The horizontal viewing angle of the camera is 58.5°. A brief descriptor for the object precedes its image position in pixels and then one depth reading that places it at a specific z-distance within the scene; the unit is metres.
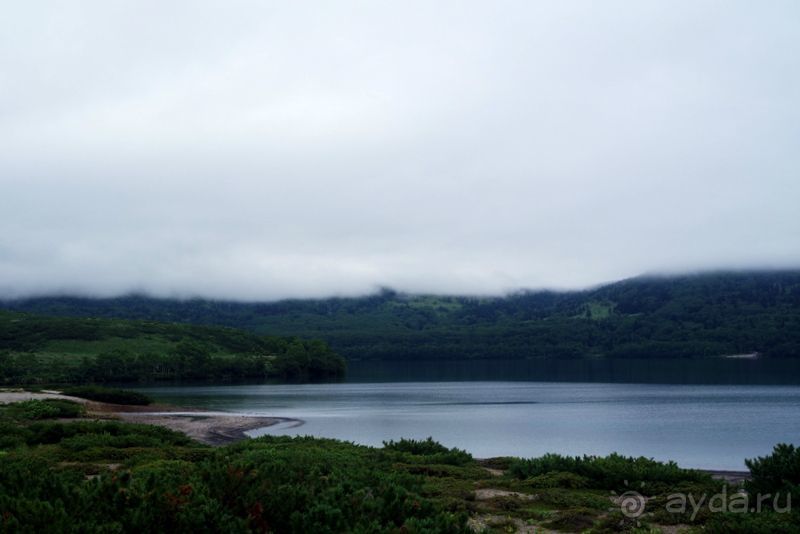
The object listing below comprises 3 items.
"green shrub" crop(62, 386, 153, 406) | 72.56
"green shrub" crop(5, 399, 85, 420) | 44.81
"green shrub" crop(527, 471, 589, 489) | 23.31
